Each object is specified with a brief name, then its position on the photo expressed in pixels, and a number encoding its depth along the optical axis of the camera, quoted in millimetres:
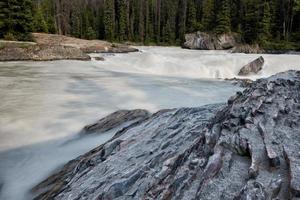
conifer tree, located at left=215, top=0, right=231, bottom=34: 46094
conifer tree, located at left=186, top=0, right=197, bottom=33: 55144
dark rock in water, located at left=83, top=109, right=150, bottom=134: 8555
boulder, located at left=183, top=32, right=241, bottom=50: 45125
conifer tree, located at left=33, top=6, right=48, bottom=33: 45622
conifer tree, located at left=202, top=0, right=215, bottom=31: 51066
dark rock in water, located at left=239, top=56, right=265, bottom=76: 23062
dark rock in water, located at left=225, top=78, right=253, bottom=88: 17178
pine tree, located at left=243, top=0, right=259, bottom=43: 44406
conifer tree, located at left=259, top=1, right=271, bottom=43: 43106
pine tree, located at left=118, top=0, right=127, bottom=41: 56562
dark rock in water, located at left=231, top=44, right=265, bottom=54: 37588
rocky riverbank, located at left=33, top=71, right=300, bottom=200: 3809
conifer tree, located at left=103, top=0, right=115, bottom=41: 55906
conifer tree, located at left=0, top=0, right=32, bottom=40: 33438
